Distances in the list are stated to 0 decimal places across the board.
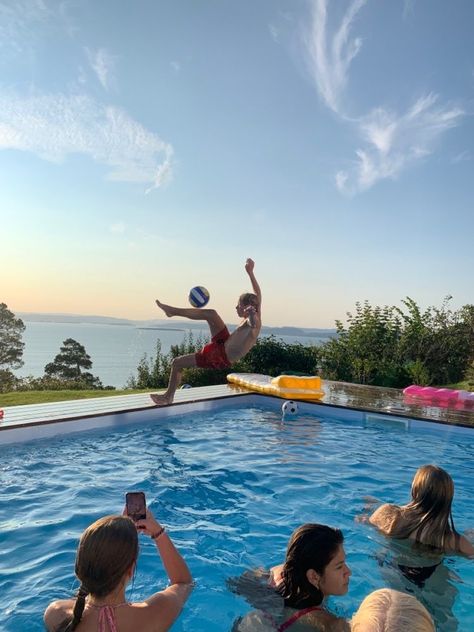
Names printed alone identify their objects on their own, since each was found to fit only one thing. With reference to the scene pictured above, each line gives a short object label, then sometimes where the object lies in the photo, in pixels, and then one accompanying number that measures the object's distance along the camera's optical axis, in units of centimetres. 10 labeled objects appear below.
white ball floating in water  1046
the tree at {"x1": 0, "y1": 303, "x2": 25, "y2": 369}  2297
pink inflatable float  1175
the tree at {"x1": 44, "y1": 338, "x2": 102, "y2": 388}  2736
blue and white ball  769
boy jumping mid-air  719
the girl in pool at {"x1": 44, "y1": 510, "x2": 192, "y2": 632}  187
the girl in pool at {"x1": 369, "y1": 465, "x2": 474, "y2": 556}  363
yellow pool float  1140
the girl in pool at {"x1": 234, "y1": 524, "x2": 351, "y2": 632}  234
